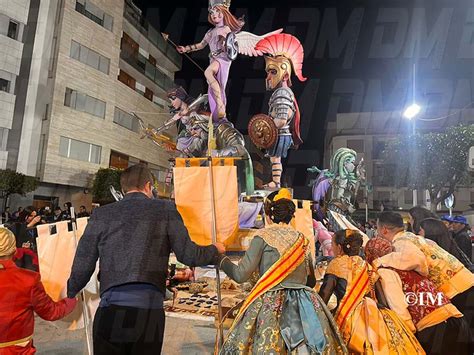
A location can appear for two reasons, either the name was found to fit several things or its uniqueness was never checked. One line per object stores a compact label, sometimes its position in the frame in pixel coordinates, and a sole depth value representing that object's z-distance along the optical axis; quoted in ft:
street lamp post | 61.51
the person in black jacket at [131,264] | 7.37
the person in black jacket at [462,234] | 18.06
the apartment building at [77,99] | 71.51
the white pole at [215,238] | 10.26
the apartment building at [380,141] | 110.11
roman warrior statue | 39.22
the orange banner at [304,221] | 17.70
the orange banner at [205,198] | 10.73
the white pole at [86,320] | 10.56
